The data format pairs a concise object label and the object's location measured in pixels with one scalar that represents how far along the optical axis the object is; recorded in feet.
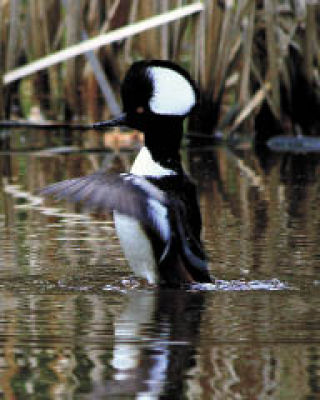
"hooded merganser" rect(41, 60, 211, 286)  30.40
